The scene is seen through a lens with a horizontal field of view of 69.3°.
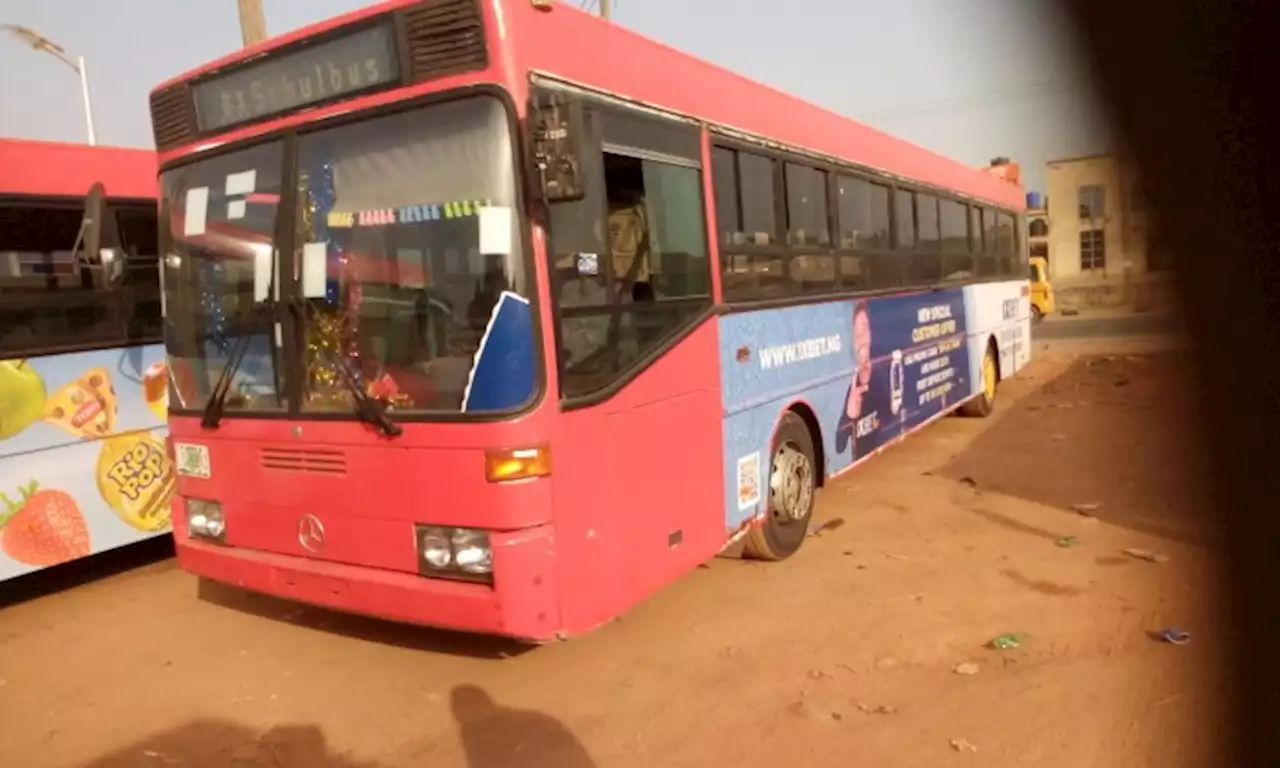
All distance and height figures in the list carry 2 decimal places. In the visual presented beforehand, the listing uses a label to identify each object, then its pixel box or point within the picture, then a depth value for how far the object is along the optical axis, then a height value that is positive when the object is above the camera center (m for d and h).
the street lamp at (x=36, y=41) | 10.43 +3.69
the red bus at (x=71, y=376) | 5.94 -0.19
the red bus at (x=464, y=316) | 3.94 +0.01
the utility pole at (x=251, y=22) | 10.46 +3.52
